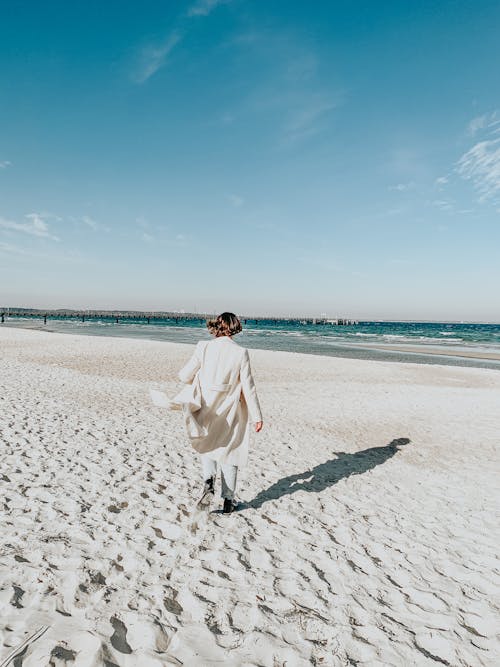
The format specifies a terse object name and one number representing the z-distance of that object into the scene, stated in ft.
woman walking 12.44
